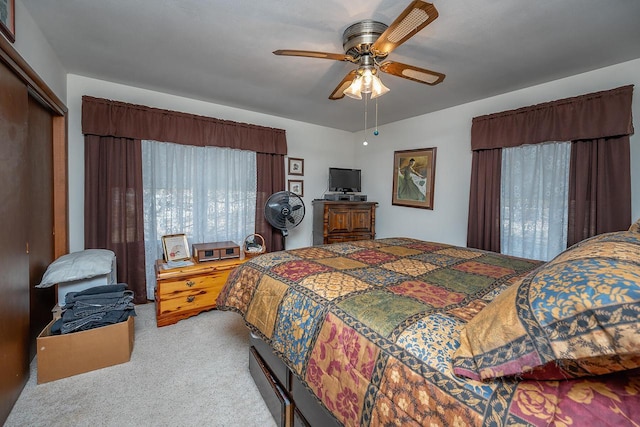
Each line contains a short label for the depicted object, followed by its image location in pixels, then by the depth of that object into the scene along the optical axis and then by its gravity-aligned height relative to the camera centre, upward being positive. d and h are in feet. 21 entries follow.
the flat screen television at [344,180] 14.08 +1.32
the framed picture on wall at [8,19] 4.55 +3.16
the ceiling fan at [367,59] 5.37 +2.99
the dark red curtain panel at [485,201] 9.43 +0.21
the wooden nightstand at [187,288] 8.05 -2.68
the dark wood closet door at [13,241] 4.55 -0.76
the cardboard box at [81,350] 5.60 -3.28
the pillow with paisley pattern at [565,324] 1.60 -0.78
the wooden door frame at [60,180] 7.74 +0.59
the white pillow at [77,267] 6.30 -1.64
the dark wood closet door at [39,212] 6.27 -0.30
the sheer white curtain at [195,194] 9.87 +0.33
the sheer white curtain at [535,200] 8.21 +0.25
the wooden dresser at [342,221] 12.62 -0.79
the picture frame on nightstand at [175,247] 9.01 -1.54
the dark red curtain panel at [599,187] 7.00 +0.57
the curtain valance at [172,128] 8.65 +2.76
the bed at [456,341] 1.70 -1.25
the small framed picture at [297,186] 13.28 +0.87
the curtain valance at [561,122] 6.97 +2.57
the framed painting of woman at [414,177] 11.69 +1.30
